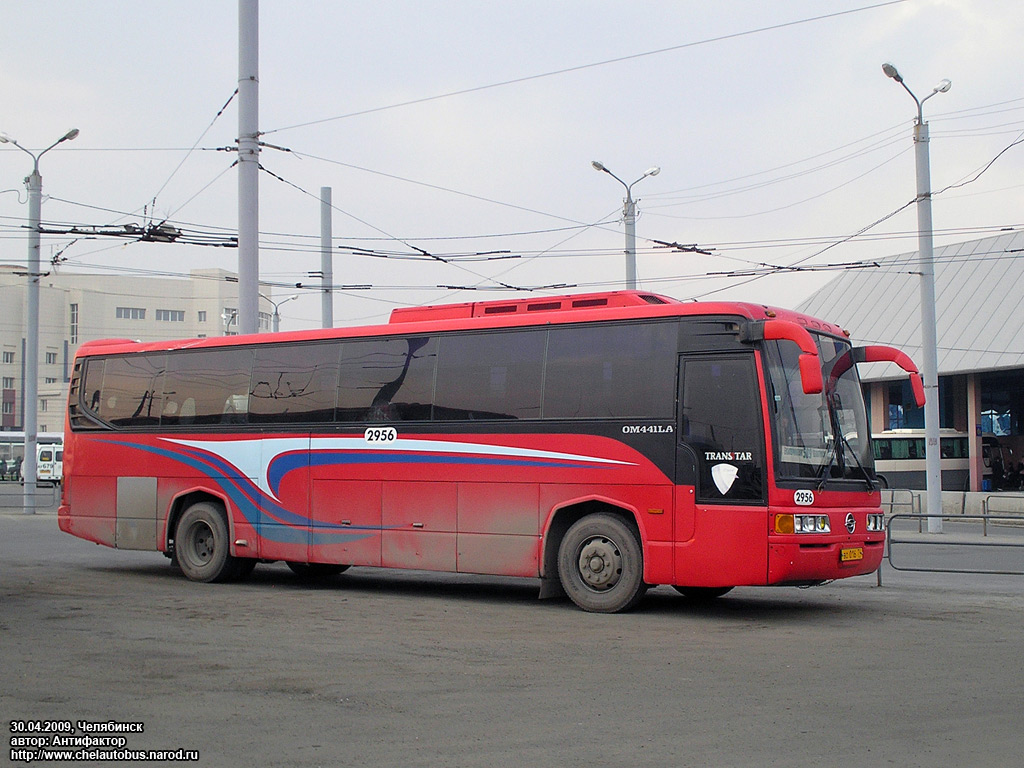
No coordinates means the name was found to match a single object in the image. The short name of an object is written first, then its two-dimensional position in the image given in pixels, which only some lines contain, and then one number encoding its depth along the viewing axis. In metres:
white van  59.78
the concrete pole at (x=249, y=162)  19.69
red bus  11.88
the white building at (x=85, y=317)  104.06
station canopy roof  39.81
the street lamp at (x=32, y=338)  29.67
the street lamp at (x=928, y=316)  25.53
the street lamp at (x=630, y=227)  28.00
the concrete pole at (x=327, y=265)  27.58
